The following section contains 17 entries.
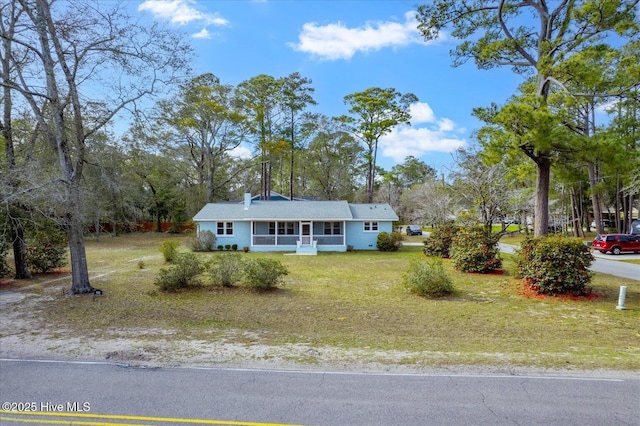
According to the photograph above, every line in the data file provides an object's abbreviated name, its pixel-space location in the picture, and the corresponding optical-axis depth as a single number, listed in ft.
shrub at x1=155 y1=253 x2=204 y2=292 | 39.86
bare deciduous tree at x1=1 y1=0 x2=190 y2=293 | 33.24
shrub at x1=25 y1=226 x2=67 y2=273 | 50.75
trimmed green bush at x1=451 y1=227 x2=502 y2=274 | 54.03
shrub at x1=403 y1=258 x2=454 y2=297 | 38.88
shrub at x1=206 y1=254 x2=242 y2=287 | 42.34
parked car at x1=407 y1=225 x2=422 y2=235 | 144.25
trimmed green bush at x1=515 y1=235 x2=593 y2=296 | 38.45
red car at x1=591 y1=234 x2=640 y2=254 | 82.17
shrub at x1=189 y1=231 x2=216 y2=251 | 84.99
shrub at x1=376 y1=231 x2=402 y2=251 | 87.25
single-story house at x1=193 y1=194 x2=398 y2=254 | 87.71
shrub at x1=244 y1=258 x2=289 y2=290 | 40.32
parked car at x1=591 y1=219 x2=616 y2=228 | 148.54
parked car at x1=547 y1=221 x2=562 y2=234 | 129.12
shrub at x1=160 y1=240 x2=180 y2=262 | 58.70
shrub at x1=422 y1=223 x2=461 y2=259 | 73.10
